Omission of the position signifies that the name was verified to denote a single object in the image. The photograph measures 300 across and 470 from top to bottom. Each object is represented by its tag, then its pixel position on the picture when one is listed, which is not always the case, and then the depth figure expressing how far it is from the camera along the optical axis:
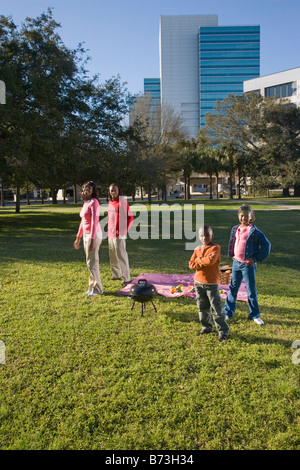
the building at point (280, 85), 58.28
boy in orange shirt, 4.41
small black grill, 5.11
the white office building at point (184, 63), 133.25
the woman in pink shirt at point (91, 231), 6.14
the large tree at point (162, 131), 38.06
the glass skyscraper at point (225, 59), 124.25
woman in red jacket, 6.83
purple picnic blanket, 6.25
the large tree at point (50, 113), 14.96
